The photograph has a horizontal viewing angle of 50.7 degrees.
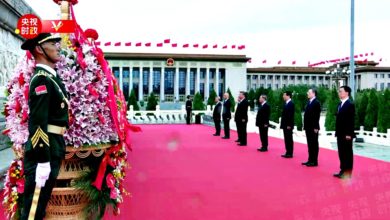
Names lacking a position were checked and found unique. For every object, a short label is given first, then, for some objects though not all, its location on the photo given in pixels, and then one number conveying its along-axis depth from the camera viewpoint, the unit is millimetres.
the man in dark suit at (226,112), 12734
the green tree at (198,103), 30484
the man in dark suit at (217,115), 14213
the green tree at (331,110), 16836
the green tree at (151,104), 30803
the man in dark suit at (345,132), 6297
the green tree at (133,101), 30844
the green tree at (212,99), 35000
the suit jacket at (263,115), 9828
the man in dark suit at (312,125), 7391
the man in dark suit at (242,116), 11039
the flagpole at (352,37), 12727
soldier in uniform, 2674
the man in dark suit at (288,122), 8461
